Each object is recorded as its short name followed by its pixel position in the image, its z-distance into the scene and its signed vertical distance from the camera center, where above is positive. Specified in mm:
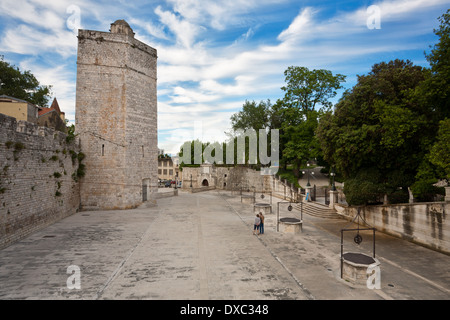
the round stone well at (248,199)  26475 -3597
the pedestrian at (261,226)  13633 -3286
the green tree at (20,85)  32938 +11298
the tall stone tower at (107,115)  21203 +4296
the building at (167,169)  70450 -952
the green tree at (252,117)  38750 +8100
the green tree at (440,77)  10289 +3746
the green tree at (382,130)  12727 +1971
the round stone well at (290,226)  14180 -3412
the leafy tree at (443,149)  9297 +694
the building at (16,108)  21780 +4995
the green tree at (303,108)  27703 +6889
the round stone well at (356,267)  7836 -3213
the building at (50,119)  27594 +5393
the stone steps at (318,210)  18969 -3553
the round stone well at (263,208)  20188 -3423
